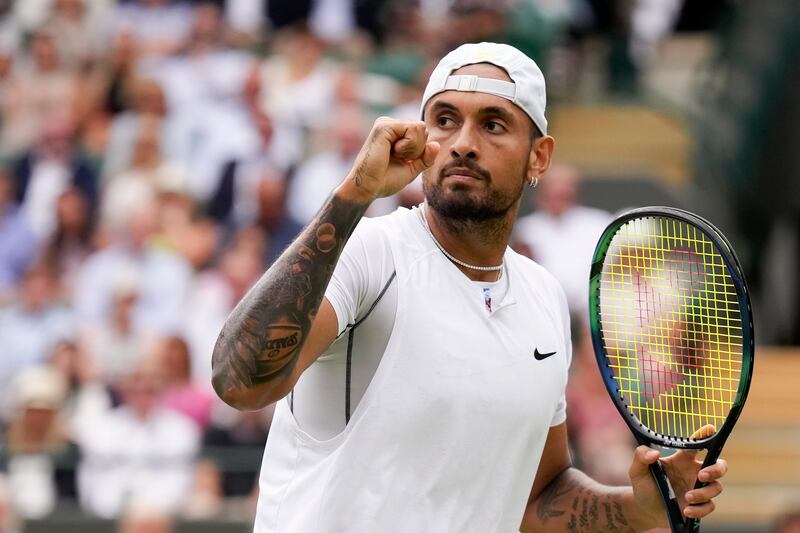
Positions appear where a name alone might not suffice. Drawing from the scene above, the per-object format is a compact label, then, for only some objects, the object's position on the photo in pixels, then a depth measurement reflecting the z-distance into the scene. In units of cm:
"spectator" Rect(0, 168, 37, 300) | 1855
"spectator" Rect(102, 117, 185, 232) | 1867
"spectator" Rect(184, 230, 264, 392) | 1681
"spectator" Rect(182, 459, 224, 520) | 1477
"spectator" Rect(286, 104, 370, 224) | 1841
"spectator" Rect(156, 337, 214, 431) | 1537
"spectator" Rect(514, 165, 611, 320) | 1683
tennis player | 624
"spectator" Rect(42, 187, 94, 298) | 1827
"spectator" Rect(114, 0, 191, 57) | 2183
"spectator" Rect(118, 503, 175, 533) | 1416
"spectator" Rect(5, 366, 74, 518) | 1497
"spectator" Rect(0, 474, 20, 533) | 1431
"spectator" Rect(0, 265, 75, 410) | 1703
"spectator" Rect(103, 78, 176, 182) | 1989
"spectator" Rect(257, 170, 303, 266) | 1780
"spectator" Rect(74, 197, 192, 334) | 1723
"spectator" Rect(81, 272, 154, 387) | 1633
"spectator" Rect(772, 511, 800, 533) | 1326
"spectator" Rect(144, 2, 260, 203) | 1975
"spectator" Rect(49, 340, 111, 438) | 1560
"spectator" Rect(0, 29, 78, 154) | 2086
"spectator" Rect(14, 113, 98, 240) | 1928
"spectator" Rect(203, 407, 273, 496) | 1487
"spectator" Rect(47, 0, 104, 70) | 2195
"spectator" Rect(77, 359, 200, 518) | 1482
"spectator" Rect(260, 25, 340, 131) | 2020
